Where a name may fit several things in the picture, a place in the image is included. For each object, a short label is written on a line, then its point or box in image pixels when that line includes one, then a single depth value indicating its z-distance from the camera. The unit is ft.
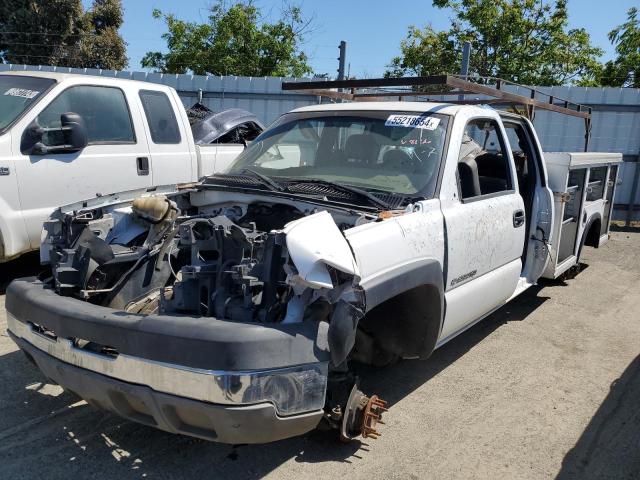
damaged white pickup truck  8.02
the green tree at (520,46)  66.08
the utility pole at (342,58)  31.12
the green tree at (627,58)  62.49
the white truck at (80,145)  17.33
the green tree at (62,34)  79.92
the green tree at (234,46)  76.59
